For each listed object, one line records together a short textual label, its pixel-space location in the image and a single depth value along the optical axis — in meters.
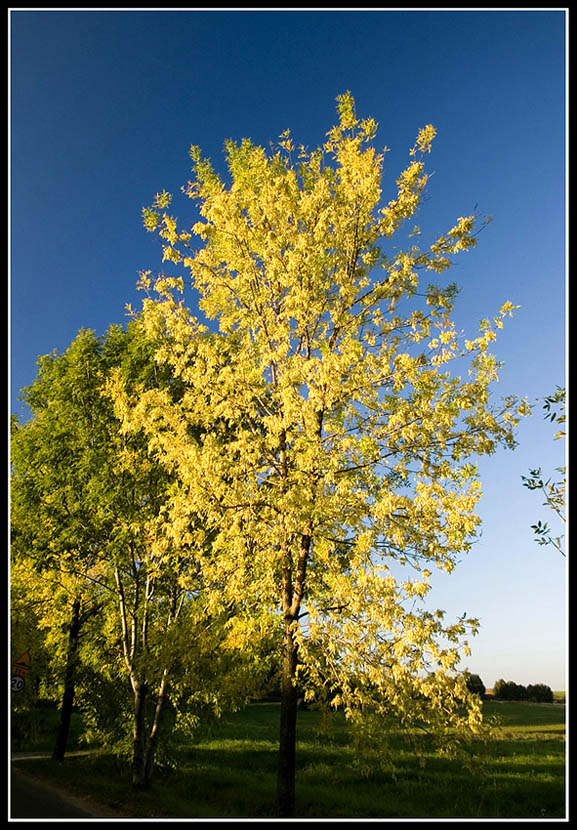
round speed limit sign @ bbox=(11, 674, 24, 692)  14.13
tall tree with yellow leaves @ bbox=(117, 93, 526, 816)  8.91
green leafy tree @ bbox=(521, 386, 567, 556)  8.93
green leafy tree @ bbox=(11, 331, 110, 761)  16.11
